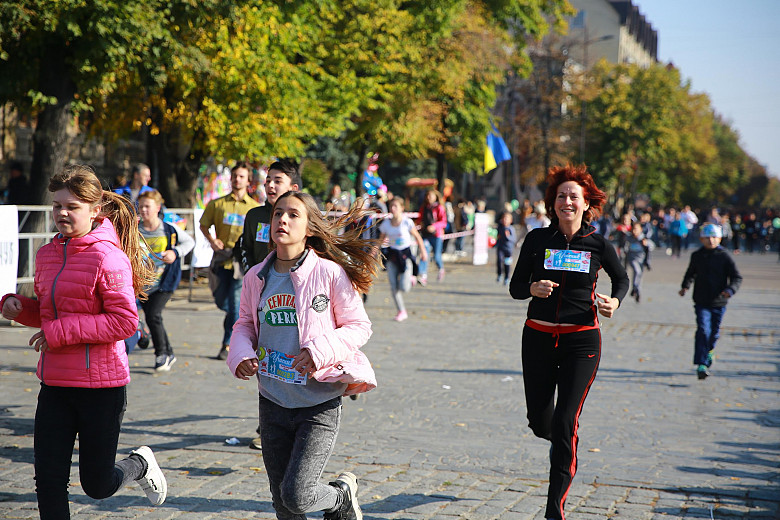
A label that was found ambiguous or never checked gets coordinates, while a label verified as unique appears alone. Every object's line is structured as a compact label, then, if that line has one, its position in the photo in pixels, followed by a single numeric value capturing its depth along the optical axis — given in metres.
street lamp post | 57.62
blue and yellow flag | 29.52
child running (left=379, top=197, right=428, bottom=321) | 14.47
